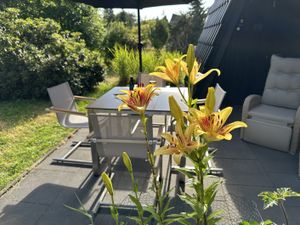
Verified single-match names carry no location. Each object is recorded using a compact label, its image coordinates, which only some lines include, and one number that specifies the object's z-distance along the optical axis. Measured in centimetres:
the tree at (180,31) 1518
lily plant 71
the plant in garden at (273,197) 81
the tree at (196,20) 1591
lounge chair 295
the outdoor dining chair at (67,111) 283
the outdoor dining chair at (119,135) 198
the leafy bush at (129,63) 643
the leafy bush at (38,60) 516
